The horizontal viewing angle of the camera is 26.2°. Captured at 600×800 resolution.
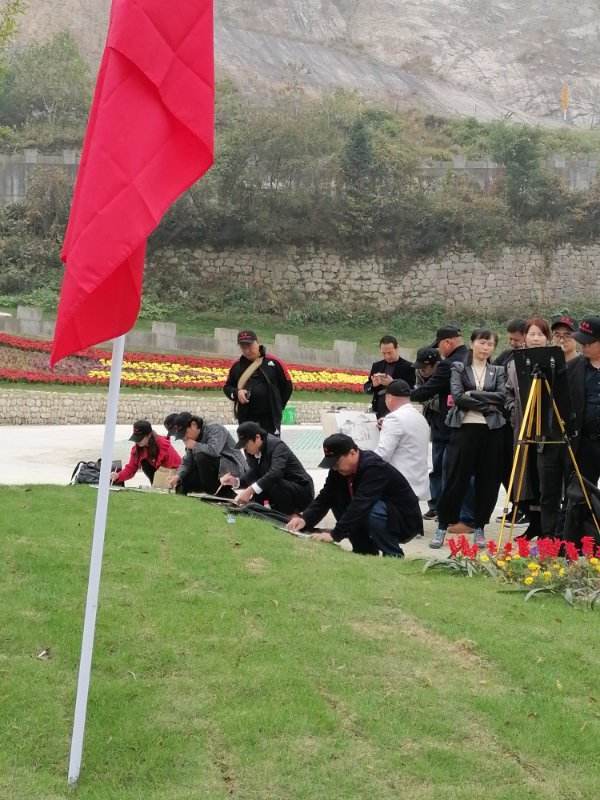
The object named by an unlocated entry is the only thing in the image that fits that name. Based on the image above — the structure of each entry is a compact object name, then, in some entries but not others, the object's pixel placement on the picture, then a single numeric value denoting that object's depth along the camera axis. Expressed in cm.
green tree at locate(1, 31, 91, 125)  5191
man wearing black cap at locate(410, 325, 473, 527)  970
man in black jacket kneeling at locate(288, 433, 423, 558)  788
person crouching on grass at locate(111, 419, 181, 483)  1058
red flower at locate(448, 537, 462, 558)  720
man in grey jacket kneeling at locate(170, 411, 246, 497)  993
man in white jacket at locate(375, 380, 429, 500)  932
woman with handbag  895
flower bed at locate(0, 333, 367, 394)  2211
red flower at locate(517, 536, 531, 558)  694
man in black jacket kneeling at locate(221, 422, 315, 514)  912
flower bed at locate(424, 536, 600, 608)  672
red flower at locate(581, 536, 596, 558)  688
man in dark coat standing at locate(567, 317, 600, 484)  811
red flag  430
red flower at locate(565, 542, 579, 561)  684
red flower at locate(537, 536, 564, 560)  696
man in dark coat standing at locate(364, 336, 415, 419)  1084
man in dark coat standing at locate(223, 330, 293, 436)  1105
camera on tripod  800
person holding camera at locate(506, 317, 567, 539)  818
